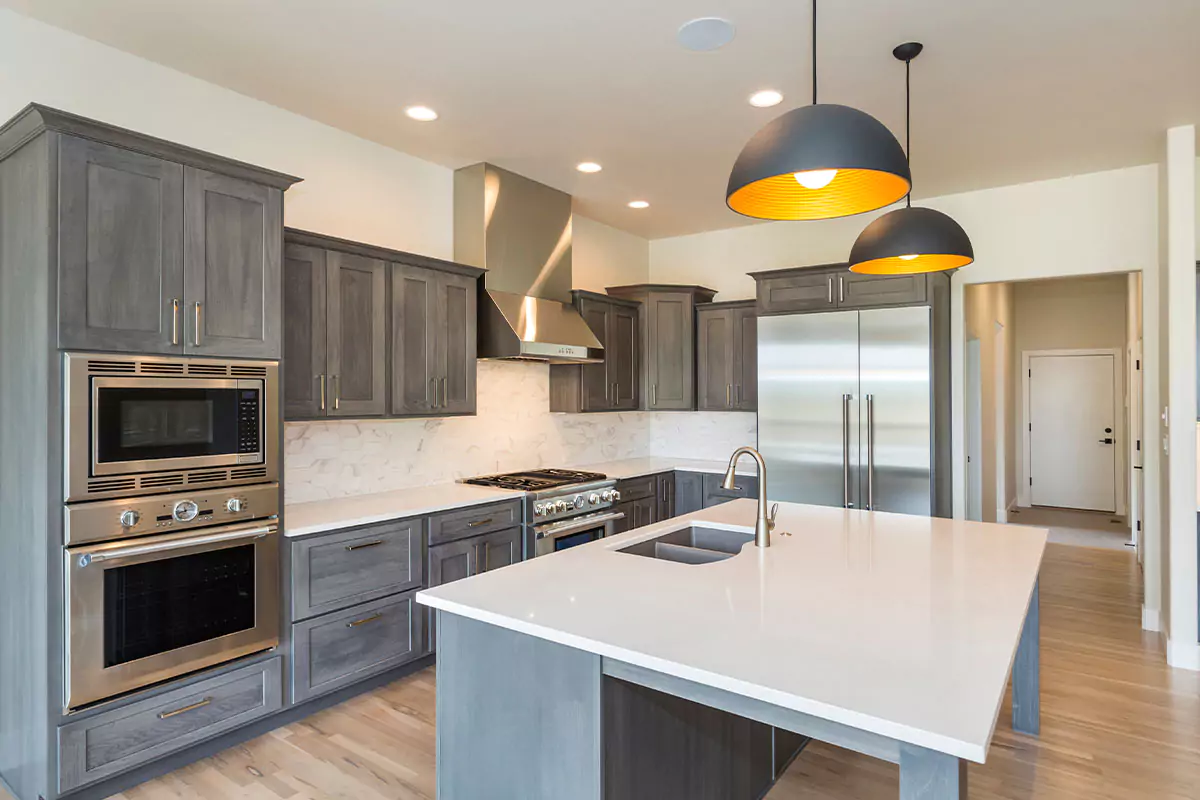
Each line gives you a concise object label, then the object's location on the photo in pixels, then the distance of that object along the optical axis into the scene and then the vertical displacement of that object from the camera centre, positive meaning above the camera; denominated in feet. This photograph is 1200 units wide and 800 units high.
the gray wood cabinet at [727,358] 17.98 +1.13
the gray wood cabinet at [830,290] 14.60 +2.41
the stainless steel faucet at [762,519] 8.11 -1.39
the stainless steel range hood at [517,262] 13.89 +2.92
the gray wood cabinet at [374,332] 10.73 +1.19
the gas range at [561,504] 13.42 -2.08
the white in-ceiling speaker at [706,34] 8.67 +4.66
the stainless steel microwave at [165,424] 7.73 -0.26
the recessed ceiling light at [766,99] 10.75 +4.70
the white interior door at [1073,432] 26.94 -1.27
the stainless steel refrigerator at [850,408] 14.40 -0.16
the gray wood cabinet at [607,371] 16.81 +0.76
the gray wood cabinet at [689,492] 17.67 -2.31
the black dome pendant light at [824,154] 5.16 +1.91
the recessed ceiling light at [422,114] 11.28 +4.71
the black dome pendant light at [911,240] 8.11 +1.88
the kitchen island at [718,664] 4.30 -1.79
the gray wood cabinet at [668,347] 18.51 +1.44
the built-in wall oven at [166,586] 7.78 -2.24
